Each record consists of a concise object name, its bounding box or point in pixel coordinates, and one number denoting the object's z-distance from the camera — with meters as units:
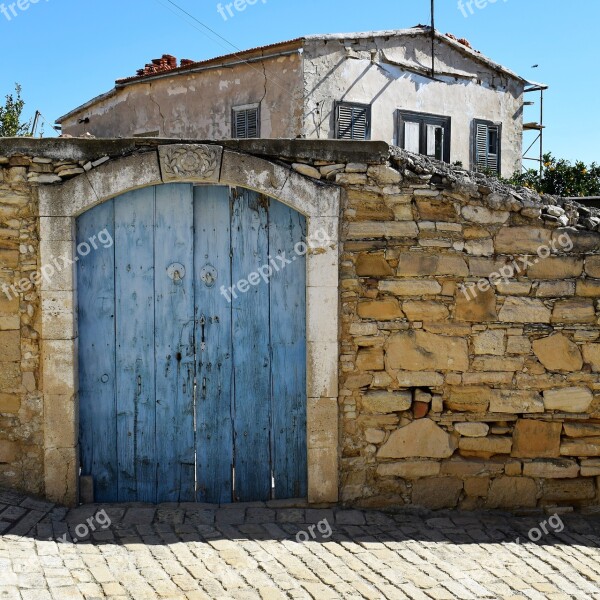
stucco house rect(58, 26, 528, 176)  11.12
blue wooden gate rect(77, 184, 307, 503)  5.00
